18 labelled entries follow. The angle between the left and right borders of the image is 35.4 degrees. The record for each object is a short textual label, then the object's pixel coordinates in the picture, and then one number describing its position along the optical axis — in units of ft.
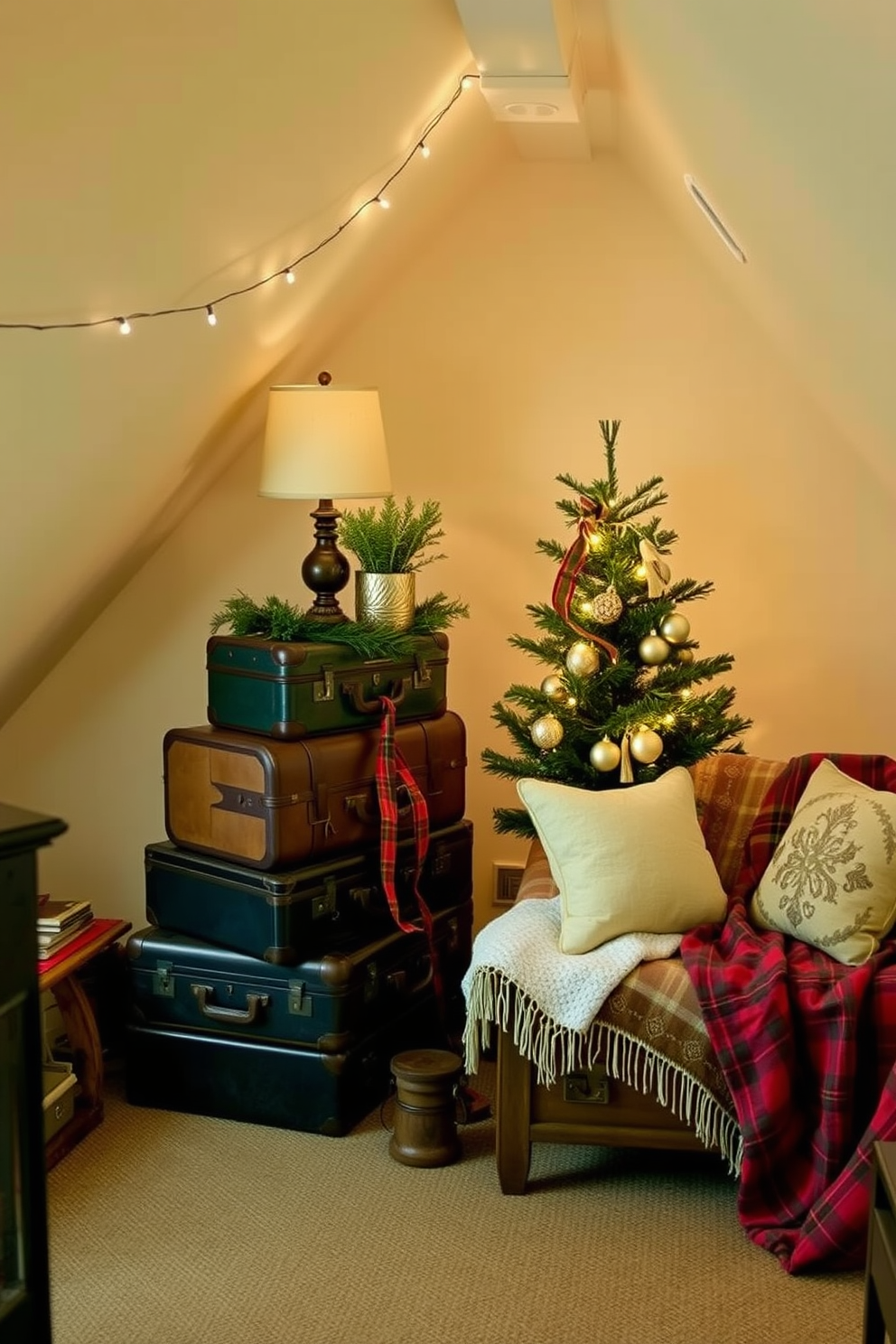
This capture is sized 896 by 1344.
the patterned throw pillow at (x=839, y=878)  9.20
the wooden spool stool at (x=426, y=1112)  9.73
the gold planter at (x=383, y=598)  11.18
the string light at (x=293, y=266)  8.02
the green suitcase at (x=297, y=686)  10.35
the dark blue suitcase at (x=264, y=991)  10.19
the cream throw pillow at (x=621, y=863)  9.38
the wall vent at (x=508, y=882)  13.55
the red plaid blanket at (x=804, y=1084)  8.35
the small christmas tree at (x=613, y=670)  10.96
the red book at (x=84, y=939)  9.91
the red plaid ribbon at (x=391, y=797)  10.84
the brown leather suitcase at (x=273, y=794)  10.21
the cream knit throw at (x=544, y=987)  8.97
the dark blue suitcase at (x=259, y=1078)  10.27
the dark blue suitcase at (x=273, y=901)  10.19
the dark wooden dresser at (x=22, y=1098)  4.90
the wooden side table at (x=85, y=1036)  10.35
